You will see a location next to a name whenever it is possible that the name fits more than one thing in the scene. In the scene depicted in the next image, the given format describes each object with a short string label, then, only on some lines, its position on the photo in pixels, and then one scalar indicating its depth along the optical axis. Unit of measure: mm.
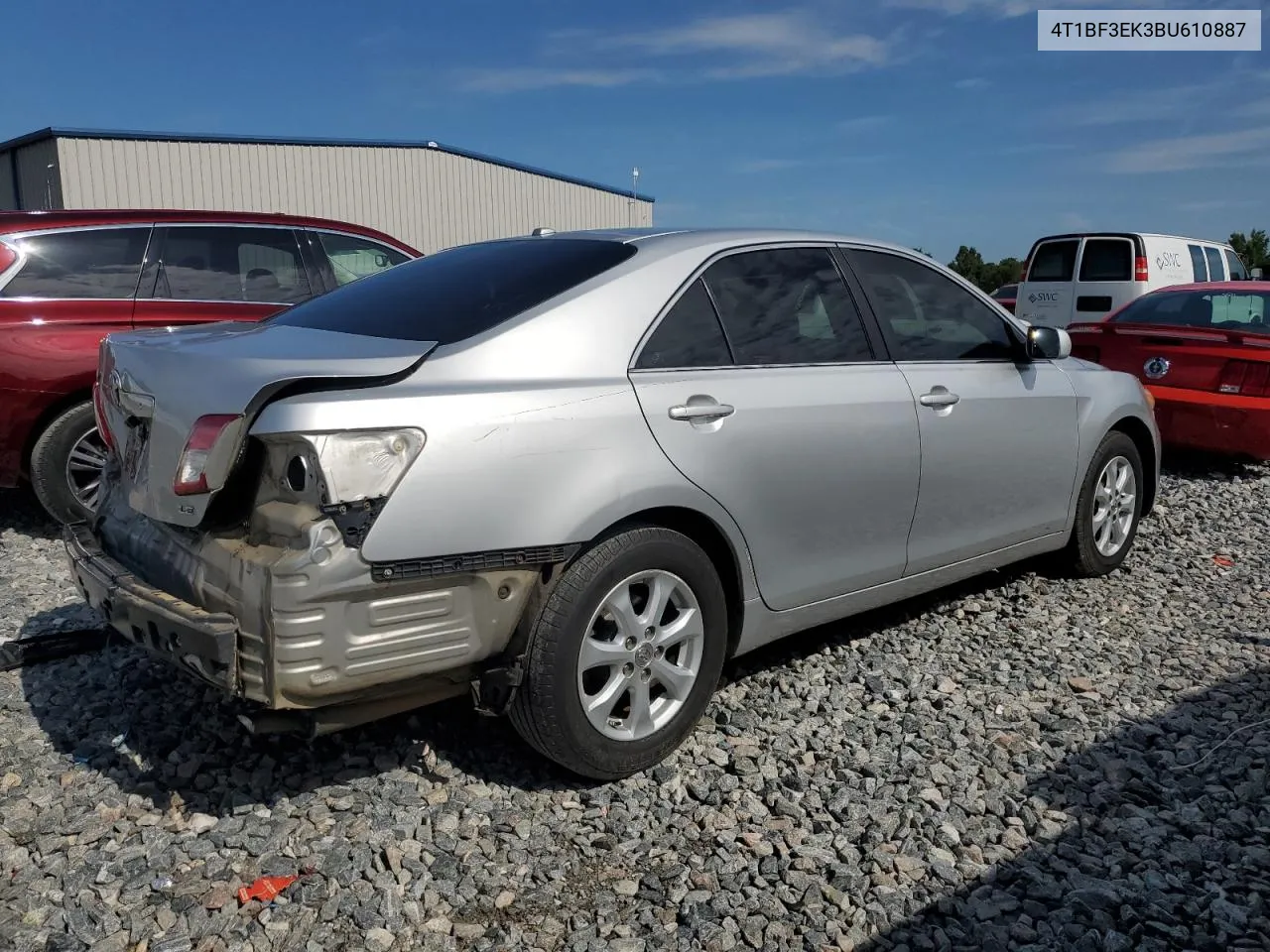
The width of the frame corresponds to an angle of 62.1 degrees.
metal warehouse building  21469
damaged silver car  2545
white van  14828
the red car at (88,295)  5445
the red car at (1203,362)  7242
